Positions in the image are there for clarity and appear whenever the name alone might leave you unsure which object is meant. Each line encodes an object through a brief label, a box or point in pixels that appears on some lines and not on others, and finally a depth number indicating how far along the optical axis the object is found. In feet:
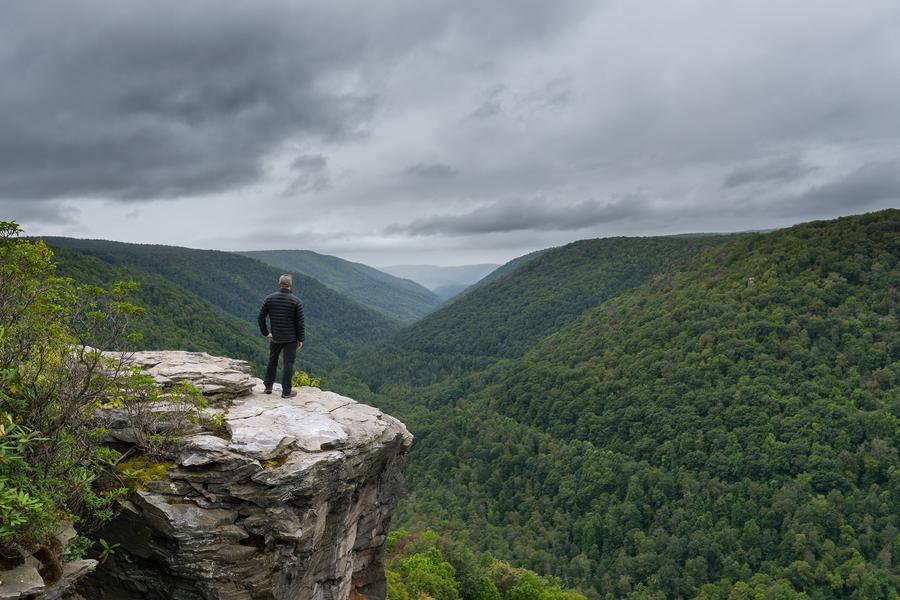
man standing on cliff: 48.60
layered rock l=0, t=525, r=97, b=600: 23.70
